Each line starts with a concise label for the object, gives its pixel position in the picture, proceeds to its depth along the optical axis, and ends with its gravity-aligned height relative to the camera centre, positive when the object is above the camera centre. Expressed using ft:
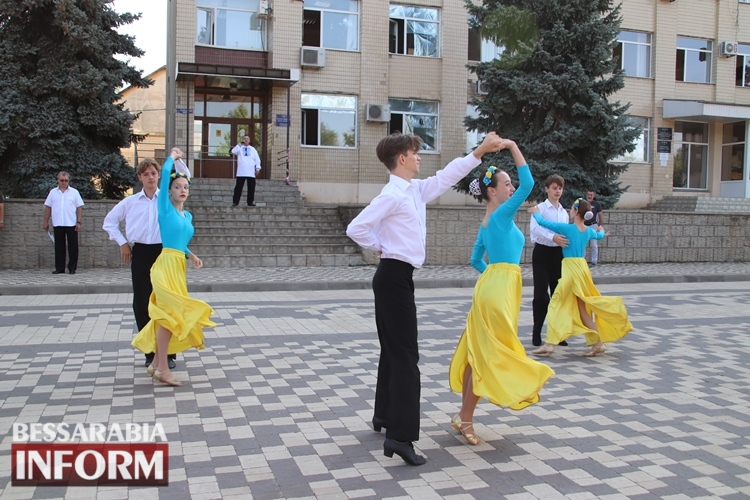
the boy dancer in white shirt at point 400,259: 15.31 -1.05
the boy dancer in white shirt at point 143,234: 23.47 -0.93
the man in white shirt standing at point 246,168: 64.95 +3.32
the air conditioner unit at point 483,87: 73.80 +13.28
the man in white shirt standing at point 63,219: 49.21 -1.05
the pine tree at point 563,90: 69.41 +11.40
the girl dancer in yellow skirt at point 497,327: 16.28 -2.66
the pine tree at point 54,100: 60.75 +8.60
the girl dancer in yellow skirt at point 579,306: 26.81 -3.44
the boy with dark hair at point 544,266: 28.09 -2.13
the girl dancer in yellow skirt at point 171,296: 21.48 -2.64
